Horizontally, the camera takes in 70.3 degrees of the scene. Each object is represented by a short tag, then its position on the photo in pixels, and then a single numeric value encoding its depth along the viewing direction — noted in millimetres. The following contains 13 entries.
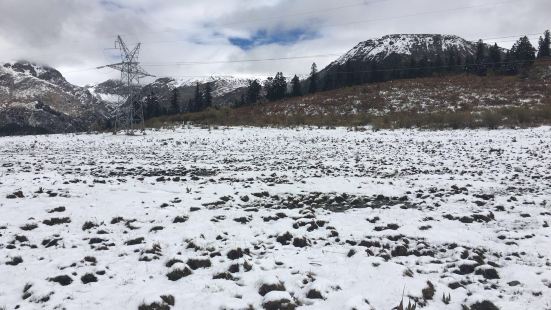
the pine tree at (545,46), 99125
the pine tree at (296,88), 95306
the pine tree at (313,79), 96088
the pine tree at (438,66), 90312
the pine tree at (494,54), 85250
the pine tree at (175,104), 94250
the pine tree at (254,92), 95650
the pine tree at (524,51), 79688
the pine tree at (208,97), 95938
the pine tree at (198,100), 100912
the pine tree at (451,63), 88431
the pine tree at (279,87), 92544
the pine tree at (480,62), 77438
